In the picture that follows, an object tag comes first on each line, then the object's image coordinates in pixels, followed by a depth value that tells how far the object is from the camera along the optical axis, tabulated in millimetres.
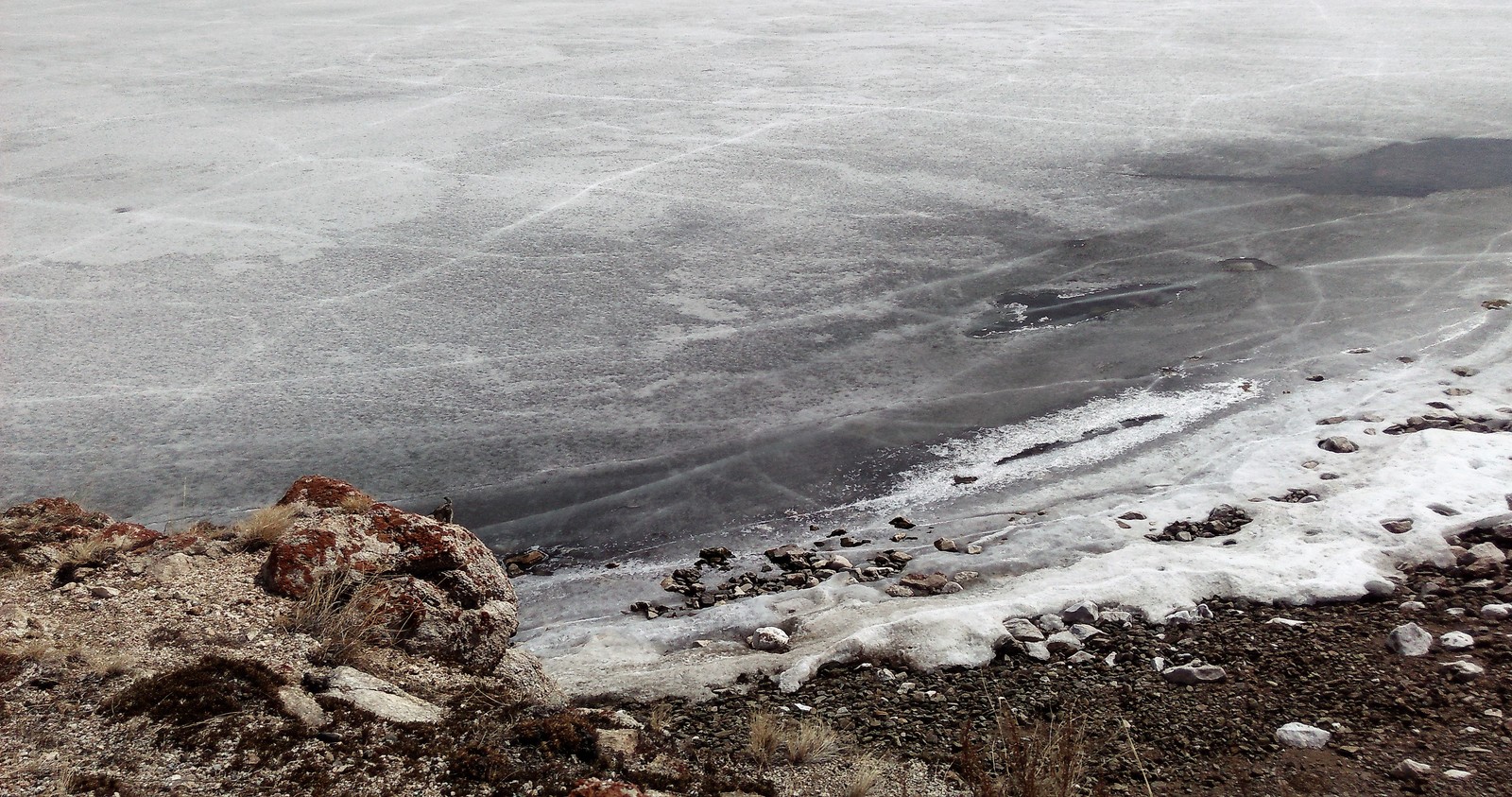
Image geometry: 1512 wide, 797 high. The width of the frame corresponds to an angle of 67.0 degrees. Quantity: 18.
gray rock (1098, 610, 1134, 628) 4273
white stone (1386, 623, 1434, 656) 3867
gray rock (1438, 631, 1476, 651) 3859
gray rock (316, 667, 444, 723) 3387
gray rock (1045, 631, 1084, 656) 4121
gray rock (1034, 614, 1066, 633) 4270
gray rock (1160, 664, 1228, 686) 3834
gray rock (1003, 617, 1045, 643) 4199
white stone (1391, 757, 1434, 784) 3211
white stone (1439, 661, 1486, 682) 3678
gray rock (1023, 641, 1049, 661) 4086
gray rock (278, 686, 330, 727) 3264
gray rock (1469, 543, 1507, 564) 4441
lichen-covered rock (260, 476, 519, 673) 3943
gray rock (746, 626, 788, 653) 4320
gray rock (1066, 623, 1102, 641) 4195
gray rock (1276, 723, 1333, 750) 3434
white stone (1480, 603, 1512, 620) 4031
